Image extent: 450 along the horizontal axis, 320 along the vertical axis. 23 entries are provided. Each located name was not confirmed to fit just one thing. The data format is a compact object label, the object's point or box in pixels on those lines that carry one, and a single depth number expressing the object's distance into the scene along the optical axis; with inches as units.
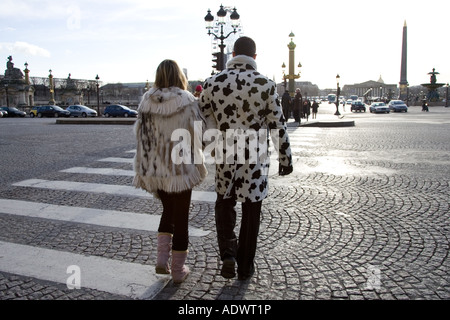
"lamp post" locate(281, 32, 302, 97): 1747.8
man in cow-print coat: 122.3
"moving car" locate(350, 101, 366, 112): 1929.3
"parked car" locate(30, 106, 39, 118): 1760.6
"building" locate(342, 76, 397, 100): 6492.6
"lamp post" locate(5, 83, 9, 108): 2206.4
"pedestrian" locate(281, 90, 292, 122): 815.1
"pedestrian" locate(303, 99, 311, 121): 1062.3
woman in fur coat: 121.3
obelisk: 2554.1
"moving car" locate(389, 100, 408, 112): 1732.8
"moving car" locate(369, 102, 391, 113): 1695.4
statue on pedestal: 2395.2
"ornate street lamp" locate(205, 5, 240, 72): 648.4
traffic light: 643.0
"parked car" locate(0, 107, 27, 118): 1763.0
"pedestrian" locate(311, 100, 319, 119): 1198.0
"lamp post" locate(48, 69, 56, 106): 2299.5
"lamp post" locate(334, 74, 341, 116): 1338.6
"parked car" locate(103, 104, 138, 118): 1552.7
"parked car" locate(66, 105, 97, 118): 1633.9
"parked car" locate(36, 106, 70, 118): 1673.2
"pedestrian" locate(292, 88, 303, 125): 827.3
